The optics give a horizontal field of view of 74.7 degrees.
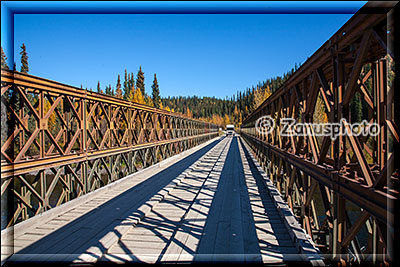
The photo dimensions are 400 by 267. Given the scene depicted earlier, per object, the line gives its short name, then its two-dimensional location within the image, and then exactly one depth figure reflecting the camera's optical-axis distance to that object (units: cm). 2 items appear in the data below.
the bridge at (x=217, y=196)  259
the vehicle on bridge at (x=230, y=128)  7738
